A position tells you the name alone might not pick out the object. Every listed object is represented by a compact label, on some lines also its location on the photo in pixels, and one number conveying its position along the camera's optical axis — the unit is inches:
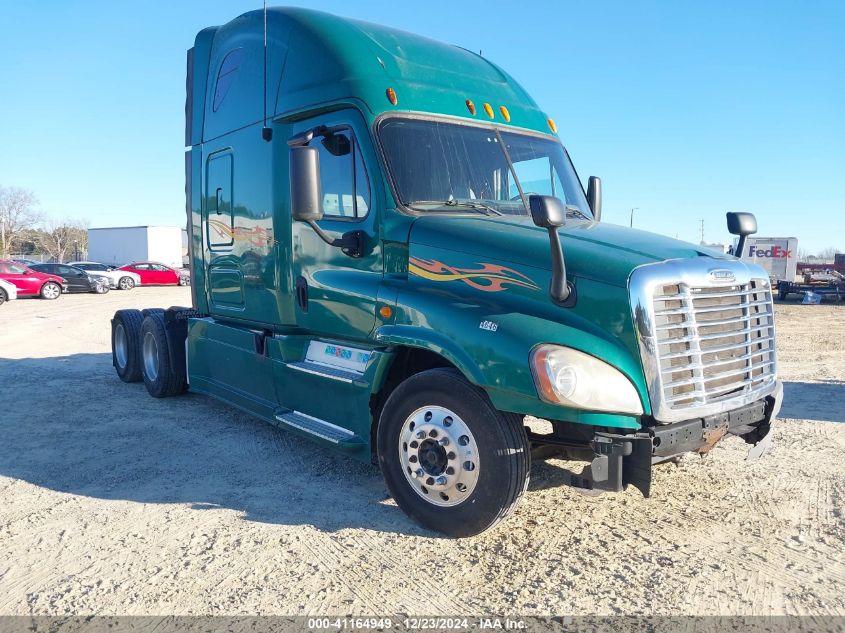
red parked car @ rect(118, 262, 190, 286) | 1387.8
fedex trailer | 1305.4
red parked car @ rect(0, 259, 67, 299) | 1011.3
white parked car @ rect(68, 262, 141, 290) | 1285.7
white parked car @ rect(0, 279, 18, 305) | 967.0
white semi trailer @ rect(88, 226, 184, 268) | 1697.8
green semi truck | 144.4
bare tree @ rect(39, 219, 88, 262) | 3191.4
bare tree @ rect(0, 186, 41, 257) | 2906.0
